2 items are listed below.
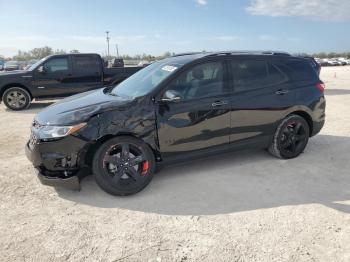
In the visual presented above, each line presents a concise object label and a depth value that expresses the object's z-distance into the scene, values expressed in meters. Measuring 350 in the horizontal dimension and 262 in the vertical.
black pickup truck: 10.67
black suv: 3.83
